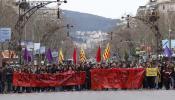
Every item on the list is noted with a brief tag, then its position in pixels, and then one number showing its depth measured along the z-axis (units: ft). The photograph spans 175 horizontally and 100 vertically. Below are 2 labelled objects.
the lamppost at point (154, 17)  203.78
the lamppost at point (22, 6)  166.83
